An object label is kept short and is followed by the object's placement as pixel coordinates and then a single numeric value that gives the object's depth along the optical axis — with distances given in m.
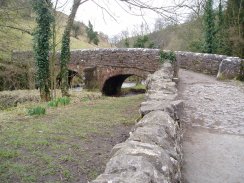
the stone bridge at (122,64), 10.15
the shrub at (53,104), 7.33
